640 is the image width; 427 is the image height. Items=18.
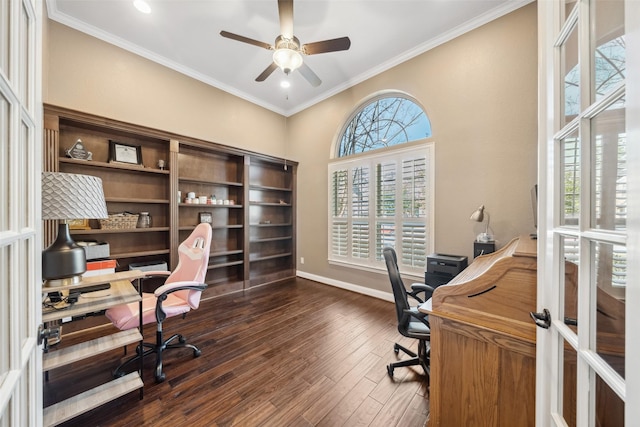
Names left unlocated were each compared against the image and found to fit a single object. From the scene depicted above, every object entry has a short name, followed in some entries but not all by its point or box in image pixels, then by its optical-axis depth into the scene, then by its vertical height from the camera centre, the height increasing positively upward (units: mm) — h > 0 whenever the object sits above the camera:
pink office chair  1783 -773
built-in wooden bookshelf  2676 +254
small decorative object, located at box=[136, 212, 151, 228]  3035 -119
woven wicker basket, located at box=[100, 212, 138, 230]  2695 -127
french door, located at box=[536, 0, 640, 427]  487 +5
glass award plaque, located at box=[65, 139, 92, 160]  2539 +654
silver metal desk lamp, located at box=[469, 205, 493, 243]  2535 -65
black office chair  1742 -864
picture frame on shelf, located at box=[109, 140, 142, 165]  2865 +744
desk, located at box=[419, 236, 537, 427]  1053 -661
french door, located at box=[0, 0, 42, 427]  568 -5
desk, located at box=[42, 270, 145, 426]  1286 -870
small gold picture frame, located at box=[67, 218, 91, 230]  2512 -157
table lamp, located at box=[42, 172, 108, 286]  1266 -3
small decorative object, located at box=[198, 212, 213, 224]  3624 -88
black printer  2645 -639
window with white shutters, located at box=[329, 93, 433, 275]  3213 +415
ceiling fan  2195 +1661
